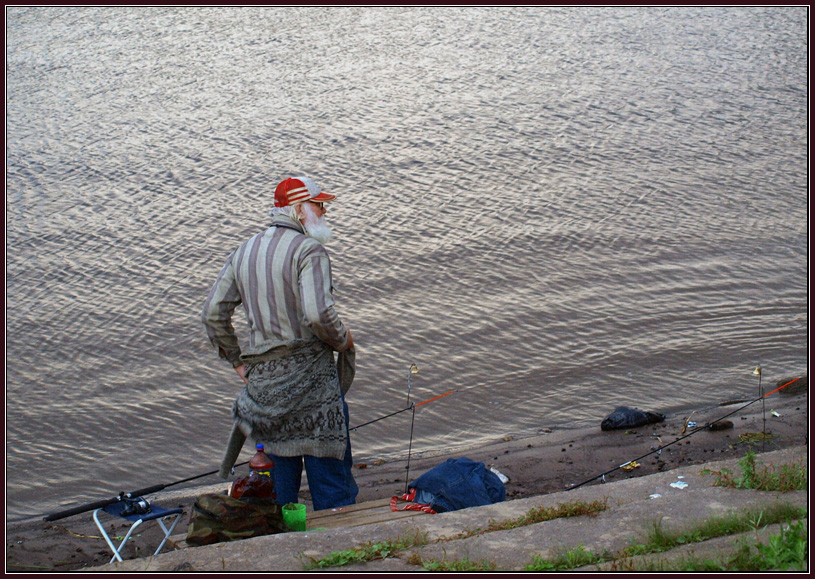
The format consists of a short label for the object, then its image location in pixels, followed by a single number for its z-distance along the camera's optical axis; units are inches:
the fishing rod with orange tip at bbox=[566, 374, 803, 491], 271.7
